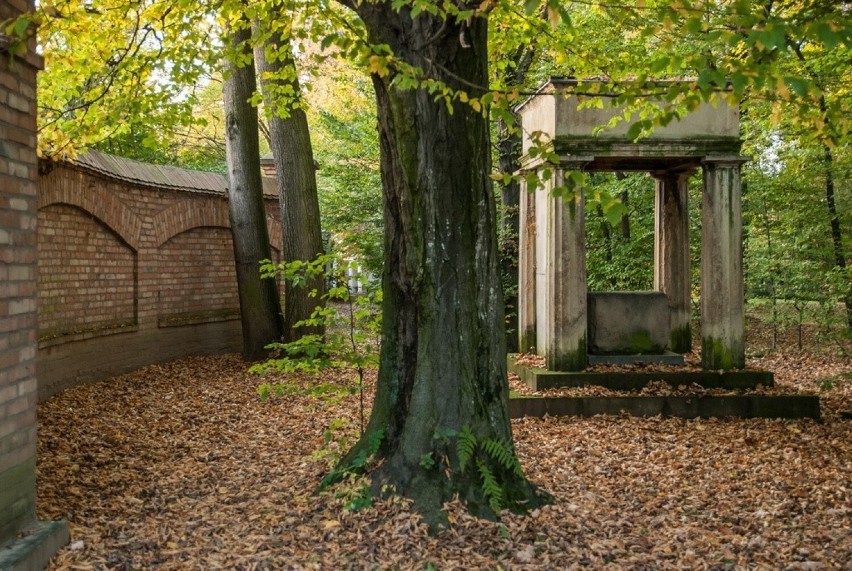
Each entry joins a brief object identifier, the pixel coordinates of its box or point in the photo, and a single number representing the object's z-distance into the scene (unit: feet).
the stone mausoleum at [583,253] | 28.86
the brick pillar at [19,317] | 13.65
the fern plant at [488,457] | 16.10
